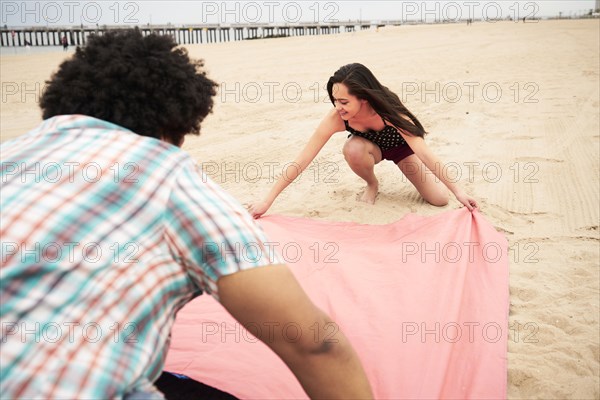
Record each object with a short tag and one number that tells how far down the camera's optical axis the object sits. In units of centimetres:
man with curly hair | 101
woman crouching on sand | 361
